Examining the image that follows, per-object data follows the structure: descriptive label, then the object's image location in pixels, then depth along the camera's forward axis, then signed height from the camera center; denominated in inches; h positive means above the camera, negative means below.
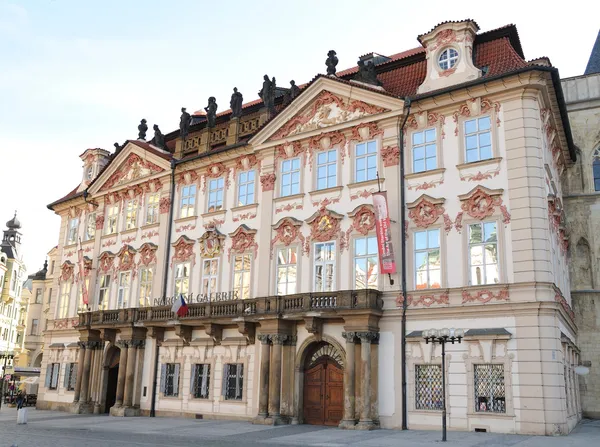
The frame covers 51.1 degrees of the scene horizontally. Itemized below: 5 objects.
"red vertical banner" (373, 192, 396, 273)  941.2 +216.7
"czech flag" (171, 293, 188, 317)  1141.1 +123.1
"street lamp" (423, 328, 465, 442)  763.8 +56.7
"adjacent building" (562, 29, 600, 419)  1219.2 +330.9
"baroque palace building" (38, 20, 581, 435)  872.9 +197.7
